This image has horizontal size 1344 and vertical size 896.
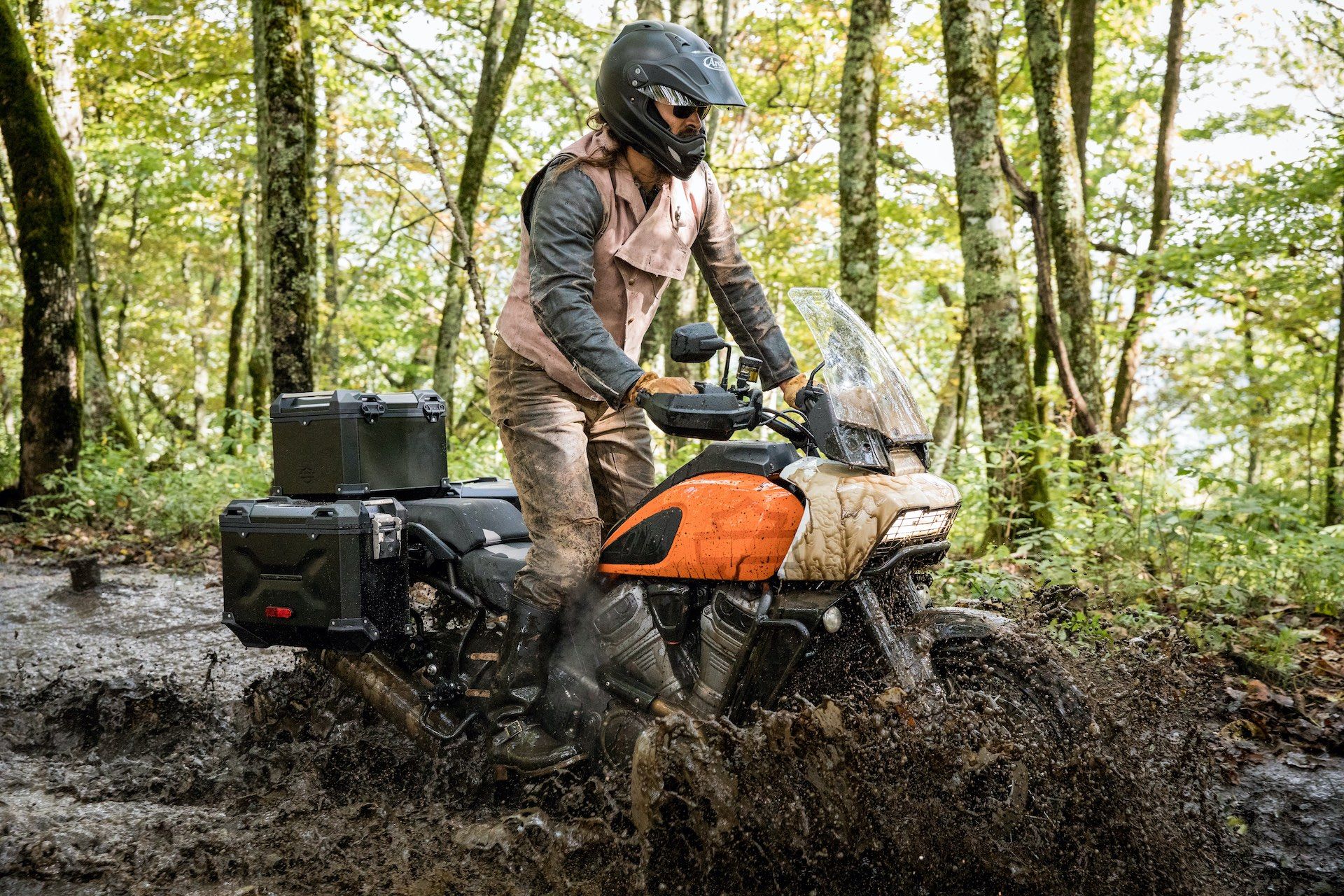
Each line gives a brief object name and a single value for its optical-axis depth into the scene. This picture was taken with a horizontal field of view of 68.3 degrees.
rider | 3.45
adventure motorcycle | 3.06
